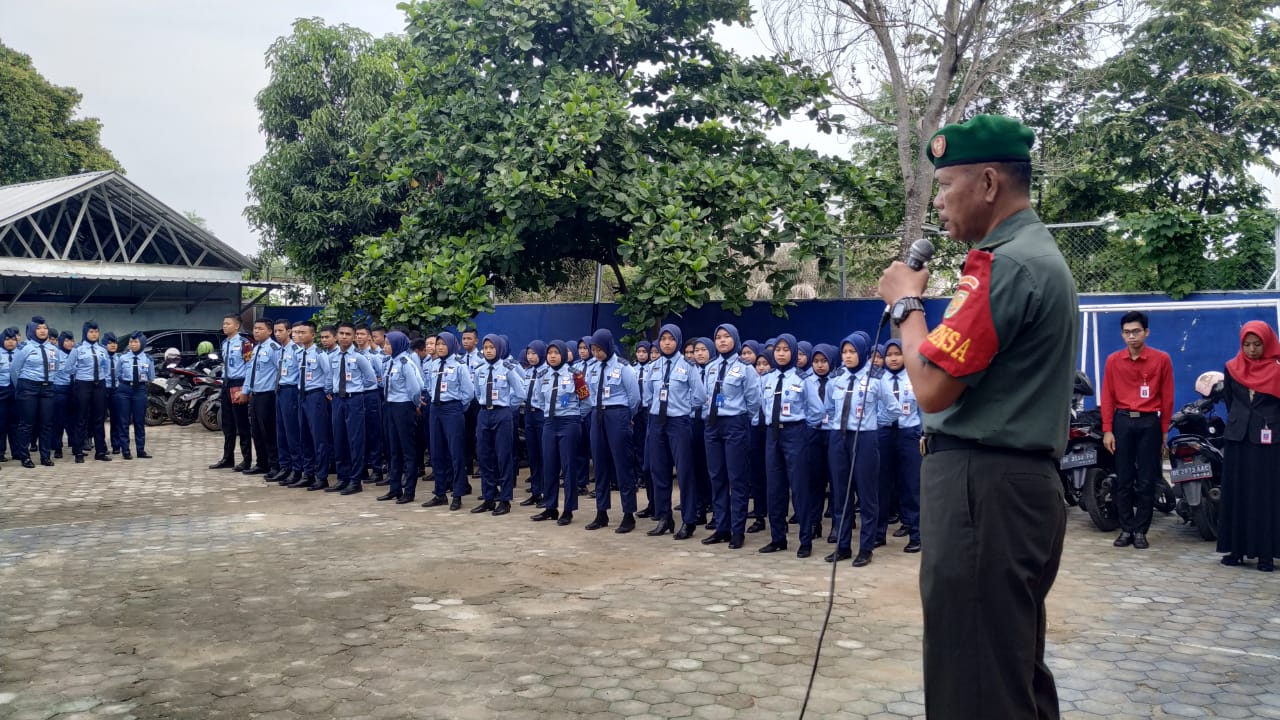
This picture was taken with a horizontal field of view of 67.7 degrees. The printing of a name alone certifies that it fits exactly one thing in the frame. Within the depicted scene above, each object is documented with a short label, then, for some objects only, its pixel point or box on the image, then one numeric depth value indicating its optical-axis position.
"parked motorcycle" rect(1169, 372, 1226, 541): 7.20
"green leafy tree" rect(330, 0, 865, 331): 10.23
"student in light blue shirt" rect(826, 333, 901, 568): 7.22
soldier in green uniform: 2.13
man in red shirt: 7.18
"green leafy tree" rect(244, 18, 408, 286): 18.61
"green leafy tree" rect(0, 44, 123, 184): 25.19
